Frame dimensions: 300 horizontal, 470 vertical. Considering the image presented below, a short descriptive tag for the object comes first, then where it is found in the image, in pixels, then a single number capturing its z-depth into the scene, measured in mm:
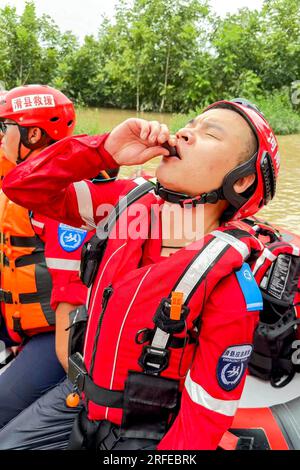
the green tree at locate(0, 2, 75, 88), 21844
